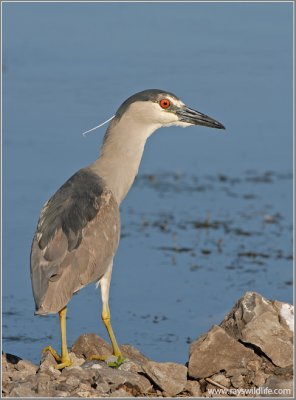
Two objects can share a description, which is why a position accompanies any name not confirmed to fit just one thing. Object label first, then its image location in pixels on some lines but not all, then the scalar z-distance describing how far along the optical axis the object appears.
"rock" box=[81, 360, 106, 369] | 12.90
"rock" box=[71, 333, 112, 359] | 13.62
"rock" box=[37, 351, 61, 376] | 12.74
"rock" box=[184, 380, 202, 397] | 12.77
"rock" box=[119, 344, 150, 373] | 12.95
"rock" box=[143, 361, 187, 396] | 12.44
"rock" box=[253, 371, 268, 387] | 12.70
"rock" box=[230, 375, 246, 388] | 12.77
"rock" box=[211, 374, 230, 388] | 12.84
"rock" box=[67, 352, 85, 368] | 13.32
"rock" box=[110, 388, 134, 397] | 12.00
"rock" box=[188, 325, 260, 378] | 12.80
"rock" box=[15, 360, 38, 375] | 12.70
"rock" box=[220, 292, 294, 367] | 12.86
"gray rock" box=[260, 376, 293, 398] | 12.32
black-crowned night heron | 12.95
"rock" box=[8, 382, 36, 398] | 11.73
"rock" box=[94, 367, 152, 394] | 12.28
